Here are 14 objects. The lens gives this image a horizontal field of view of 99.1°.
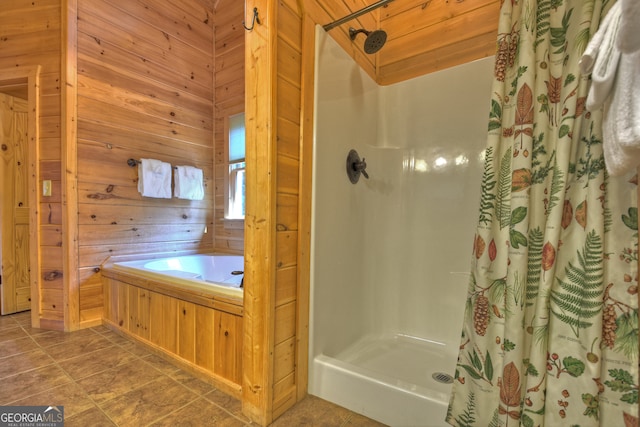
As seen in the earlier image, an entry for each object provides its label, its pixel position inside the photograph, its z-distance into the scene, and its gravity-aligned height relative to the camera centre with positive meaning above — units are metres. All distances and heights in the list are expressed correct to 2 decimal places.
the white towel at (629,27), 0.54 +0.38
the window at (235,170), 3.07 +0.43
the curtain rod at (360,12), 1.30 +0.96
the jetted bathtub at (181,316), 1.41 -0.68
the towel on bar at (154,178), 2.53 +0.26
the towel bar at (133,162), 2.50 +0.40
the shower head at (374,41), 1.48 +0.93
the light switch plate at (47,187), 2.14 +0.14
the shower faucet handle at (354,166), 1.66 +0.26
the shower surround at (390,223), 1.42 -0.09
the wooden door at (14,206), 2.45 -0.02
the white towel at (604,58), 0.62 +0.36
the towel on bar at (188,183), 2.80 +0.25
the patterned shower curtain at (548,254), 0.77 -0.13
